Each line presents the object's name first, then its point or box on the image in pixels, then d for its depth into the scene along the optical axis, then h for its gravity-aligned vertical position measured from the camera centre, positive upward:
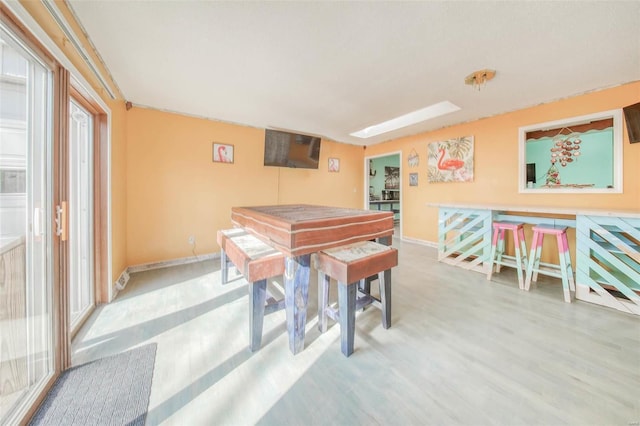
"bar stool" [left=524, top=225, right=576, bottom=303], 2.26 -0.55
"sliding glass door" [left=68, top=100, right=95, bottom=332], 1.91 -0.02
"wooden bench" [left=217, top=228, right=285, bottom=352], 1.47 -0.44
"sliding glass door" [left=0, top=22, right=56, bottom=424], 1.06 -0.09
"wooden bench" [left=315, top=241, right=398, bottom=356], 1.44 -0.46
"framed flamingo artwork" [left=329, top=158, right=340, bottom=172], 5.20 +1.11
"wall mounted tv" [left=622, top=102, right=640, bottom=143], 2.31 +0.96
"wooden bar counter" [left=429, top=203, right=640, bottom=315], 2.01 -0.37
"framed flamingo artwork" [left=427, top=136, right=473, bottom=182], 3.76 +0.93
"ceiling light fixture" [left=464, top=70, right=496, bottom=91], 2.21 +1.41
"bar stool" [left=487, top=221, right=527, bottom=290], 2.59 -0.49
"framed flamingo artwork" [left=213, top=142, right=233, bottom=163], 3.61 +0.98
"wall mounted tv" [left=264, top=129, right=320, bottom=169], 4.03 +1.20
